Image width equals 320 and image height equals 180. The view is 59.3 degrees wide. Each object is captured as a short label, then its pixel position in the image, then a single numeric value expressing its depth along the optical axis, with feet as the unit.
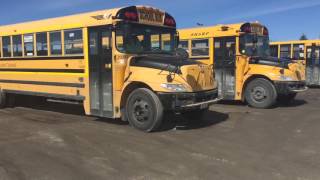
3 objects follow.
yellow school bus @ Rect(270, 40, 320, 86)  43.27
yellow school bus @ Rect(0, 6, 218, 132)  18.88
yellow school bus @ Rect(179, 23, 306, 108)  26.91
